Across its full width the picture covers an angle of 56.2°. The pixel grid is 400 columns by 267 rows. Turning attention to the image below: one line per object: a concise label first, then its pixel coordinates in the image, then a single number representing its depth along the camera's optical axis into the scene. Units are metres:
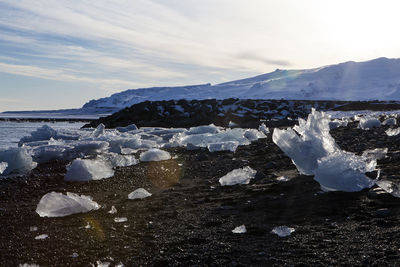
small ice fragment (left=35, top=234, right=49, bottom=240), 3.21
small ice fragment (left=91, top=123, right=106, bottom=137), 12.32
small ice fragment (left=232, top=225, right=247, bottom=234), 3.02
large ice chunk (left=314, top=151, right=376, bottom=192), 3.73
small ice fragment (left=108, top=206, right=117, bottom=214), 3.89
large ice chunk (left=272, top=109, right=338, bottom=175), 4.53
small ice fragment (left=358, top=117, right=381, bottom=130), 10.47
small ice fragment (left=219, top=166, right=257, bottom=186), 4.75
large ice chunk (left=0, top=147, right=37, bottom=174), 6.92
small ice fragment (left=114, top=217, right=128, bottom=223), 3.58
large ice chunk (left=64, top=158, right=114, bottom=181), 5.77
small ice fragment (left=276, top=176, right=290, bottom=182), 4.63
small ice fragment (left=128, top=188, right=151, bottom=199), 4.50
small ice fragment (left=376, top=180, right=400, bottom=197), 3.34
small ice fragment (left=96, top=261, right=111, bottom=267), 2.57
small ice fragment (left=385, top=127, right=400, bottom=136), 7.93
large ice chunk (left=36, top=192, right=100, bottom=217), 3.83
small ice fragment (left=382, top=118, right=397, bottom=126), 10.80
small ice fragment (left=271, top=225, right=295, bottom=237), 2.86
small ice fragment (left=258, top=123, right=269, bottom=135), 12.23
